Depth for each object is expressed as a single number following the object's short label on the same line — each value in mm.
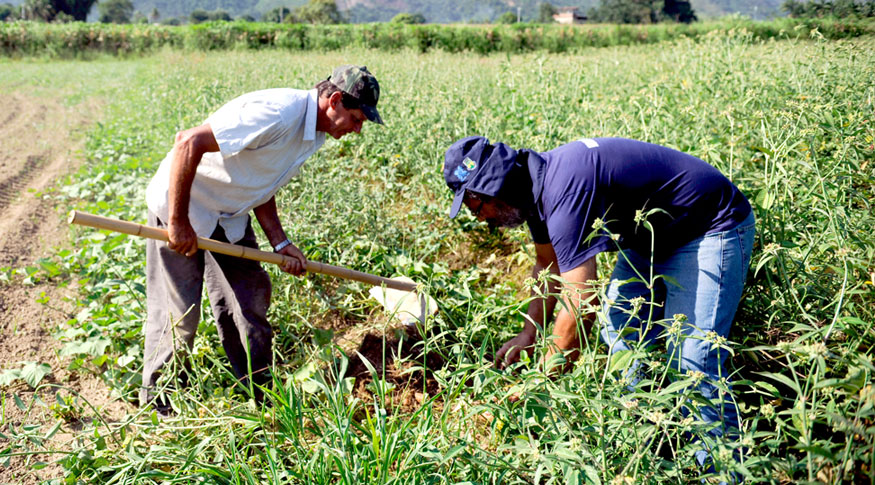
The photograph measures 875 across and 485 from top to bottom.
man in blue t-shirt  2100
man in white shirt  2510
